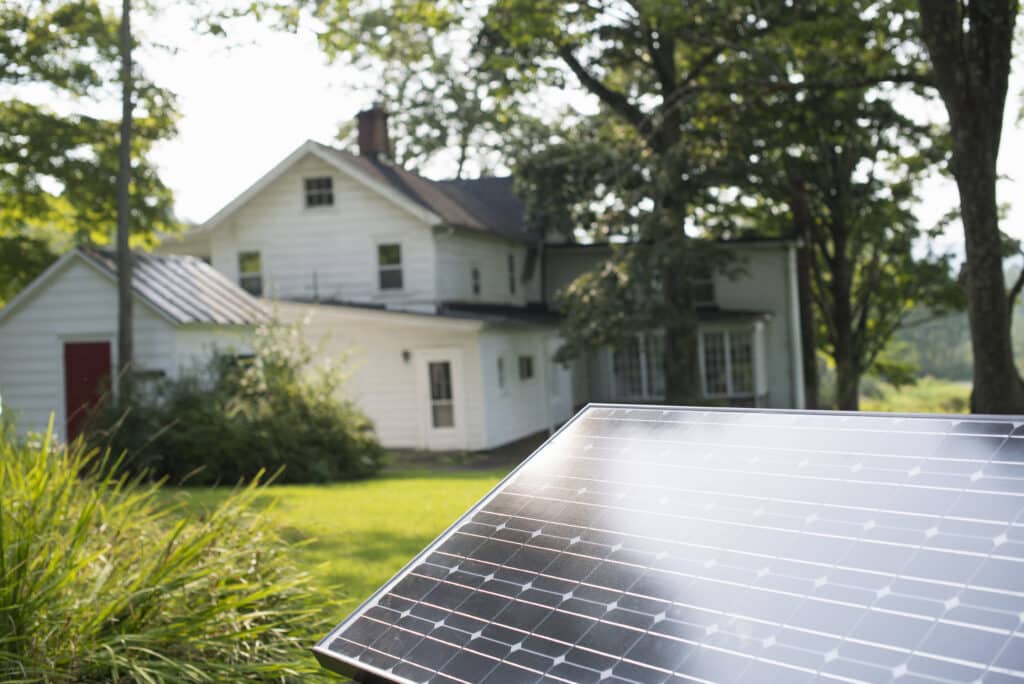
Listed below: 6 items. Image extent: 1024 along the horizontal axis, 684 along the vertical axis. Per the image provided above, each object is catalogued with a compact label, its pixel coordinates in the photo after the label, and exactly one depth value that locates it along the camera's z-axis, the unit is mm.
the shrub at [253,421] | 16141
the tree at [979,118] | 9961
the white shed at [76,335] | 18656
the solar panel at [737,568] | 2627
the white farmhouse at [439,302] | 25703
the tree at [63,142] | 17859
